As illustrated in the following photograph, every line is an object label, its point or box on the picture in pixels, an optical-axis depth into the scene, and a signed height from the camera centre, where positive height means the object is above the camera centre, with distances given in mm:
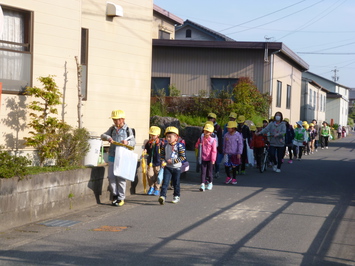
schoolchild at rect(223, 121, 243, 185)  14438 -490
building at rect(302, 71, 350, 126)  70275 +4118
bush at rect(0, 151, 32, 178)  8203 -645
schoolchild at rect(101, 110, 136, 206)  10742 -313
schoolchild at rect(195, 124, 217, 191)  13086 -568
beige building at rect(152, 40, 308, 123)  29719 +3518
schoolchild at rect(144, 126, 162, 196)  12023 -682
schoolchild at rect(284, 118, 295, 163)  20297 -121
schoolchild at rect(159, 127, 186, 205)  11203 -600
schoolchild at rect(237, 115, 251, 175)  17109 -21
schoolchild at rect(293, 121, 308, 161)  24188 -390
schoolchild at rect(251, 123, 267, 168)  18094 -439
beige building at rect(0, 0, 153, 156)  11750 +1682
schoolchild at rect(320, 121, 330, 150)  33475 -126
